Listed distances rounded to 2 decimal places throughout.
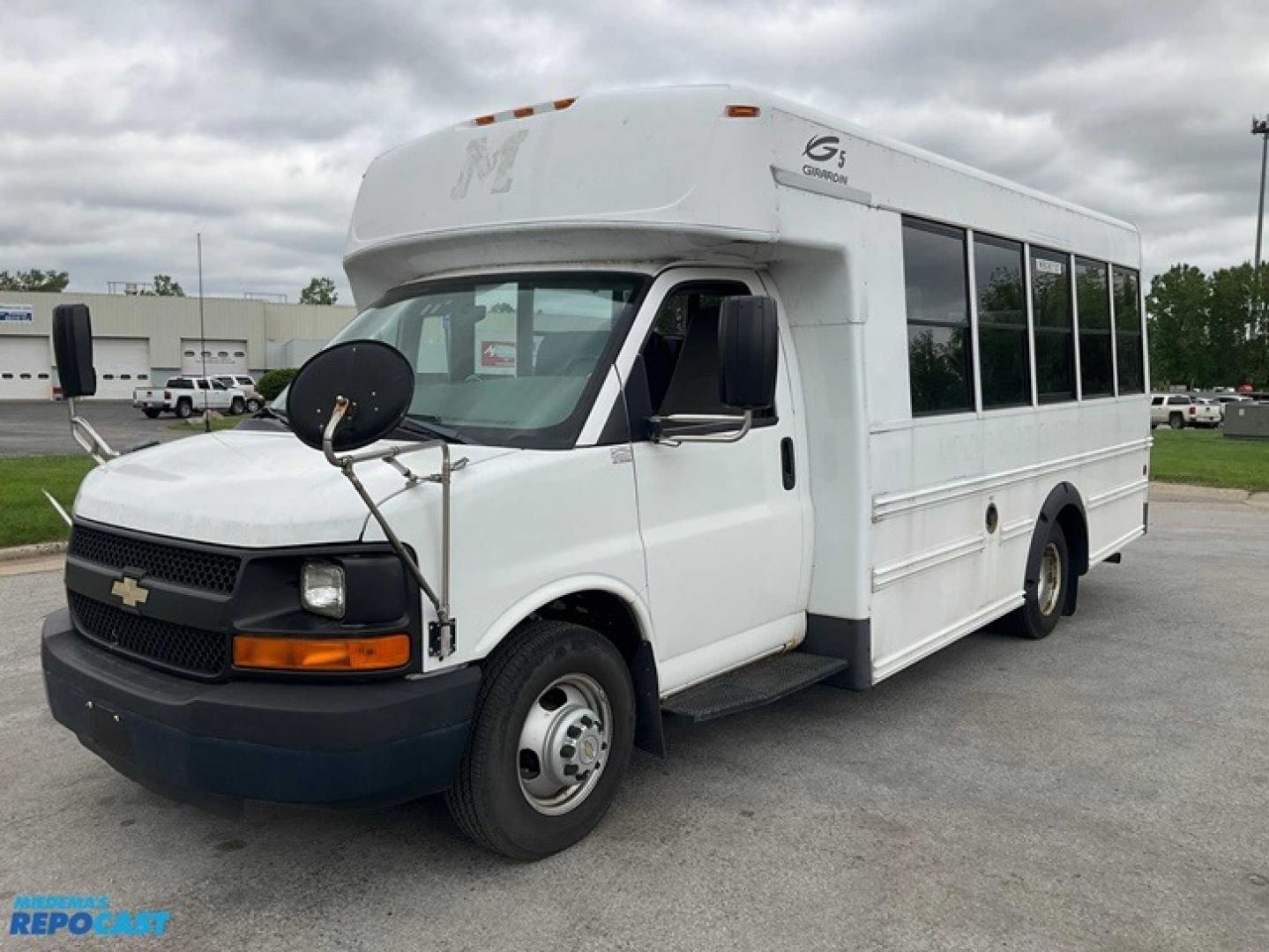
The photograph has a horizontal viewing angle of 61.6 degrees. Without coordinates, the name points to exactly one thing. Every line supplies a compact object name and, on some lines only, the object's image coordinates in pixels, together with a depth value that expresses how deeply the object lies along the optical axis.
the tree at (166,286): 97.00
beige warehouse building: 57.03
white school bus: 3.20
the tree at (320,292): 112.25
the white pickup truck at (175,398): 40.28
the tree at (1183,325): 67.25
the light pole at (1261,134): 51.35
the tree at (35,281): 104.25
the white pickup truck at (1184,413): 46.66
